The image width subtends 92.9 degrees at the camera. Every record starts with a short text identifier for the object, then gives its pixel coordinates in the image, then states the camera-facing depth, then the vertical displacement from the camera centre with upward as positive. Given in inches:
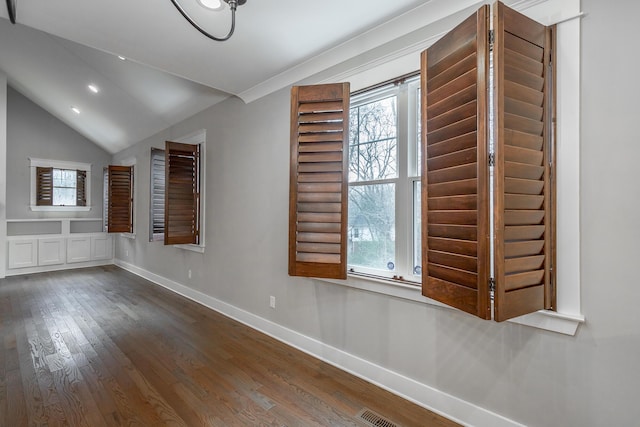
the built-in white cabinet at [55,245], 233.9 -26.7
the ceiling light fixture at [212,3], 70.1 +51.5
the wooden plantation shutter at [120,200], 233.8 +10.0
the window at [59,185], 249.8 +23.5
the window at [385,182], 81.6 +9.5
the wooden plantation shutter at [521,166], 51.0 +9.0
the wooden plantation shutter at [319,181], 87.0 +9.8
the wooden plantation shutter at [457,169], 52.3 +8.8
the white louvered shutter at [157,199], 198.1 +9.3
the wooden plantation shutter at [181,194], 154.0 +10.3
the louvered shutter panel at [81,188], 270.2 +22.0
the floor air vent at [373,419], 70.0 -48.2
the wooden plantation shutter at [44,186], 250.1 +21.5
